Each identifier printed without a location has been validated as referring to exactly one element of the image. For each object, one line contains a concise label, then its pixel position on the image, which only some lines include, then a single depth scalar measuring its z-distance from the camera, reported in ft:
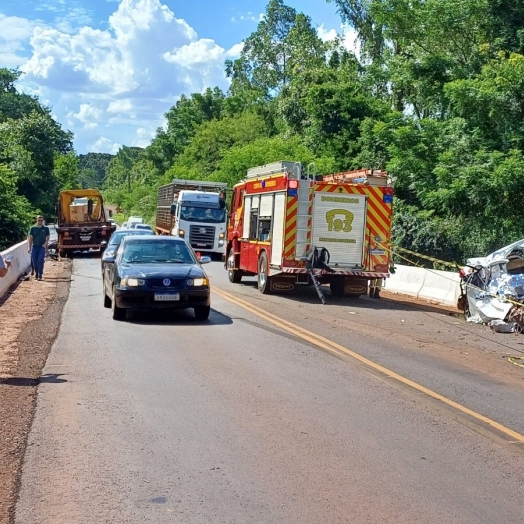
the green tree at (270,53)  224.33
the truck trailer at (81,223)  114.42
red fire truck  59.98
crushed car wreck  47.93
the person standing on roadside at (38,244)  73.24
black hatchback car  44.60
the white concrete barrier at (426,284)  62.85
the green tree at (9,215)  111.86
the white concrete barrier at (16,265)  62.01
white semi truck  112.98
